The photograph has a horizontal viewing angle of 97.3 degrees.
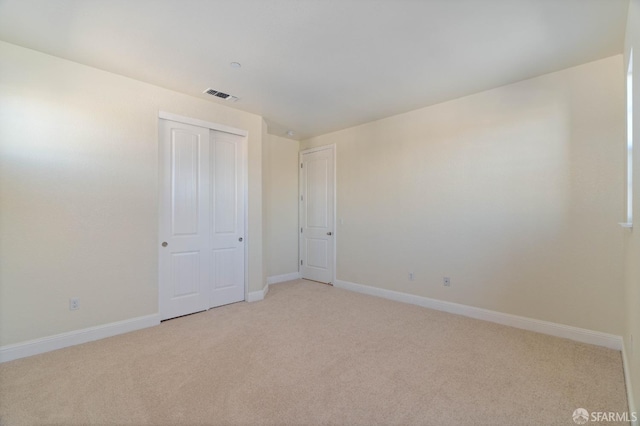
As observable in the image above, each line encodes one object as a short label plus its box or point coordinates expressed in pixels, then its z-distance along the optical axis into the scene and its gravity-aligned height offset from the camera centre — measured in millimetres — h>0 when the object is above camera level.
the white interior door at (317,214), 5301 -37
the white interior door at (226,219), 3990 -106
